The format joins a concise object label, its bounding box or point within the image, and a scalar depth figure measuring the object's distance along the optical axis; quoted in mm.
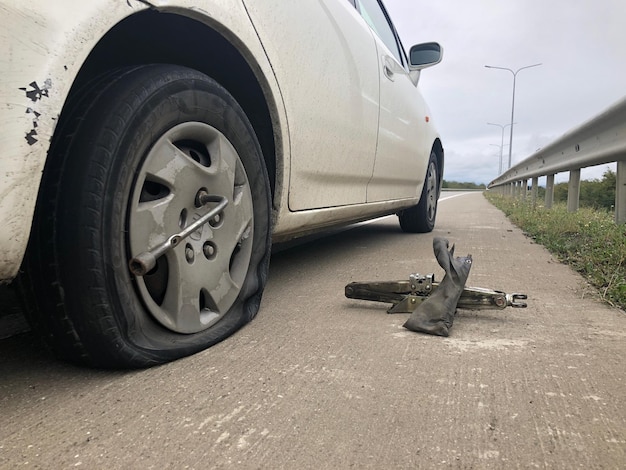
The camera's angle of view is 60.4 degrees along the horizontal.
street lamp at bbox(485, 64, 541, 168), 27802
